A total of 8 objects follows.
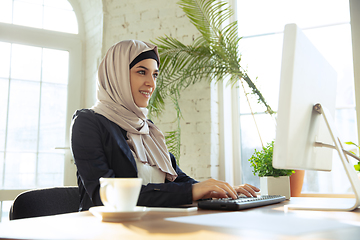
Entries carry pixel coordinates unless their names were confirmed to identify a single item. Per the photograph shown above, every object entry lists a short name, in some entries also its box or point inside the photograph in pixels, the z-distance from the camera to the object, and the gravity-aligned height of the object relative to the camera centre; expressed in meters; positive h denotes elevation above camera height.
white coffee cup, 0.66 -0.06
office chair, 1.10 -0.15
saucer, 0.64 -0.10
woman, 1.08 +0.08
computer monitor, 0.75 +0.11
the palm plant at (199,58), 2.37 +0.73
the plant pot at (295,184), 1.98 -0.14
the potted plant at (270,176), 1.47 -0.08
